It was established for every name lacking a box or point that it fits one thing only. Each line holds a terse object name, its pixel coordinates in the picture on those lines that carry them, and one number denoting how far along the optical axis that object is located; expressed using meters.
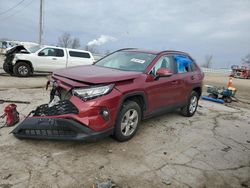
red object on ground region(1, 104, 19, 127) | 3.75
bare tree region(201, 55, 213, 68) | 59.61
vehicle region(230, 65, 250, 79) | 26.81
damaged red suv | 2.89
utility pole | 20.23
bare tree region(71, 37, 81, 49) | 55.40
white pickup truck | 9.88
